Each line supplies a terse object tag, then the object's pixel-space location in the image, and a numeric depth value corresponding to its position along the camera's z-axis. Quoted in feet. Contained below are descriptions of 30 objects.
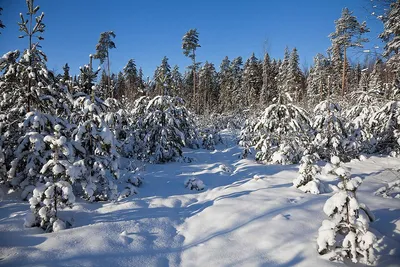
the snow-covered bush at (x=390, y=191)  15.97
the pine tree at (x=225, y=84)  130.11
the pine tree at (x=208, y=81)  137.06
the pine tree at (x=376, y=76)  83.35
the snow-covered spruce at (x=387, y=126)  25.50
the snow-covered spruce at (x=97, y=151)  16.37
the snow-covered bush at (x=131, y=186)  17.99
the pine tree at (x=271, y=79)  111.42
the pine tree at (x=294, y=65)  126.04
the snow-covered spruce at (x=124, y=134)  31.48
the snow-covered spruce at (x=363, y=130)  28.35
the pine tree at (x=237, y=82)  122.07
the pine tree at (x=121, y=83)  135.54
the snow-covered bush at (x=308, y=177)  17.79
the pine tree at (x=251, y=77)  118.42
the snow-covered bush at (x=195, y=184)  20.67
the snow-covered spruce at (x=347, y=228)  9.96
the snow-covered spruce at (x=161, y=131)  31.22
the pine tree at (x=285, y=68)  115.16
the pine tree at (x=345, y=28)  79.85
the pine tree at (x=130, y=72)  140.36
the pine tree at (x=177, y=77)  125.70
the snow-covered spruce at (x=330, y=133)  27.02
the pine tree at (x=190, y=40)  106.42
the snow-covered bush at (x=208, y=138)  45.98
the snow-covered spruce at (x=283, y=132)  26.63
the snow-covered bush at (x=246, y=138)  34.60
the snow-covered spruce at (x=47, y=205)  12.33
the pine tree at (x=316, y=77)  107.16
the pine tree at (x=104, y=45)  93.66
